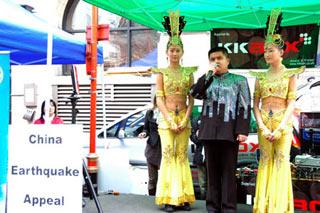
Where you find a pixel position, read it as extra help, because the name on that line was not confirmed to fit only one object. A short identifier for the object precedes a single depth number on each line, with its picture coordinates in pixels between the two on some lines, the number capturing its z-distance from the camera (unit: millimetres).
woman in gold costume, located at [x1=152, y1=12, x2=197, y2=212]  4832
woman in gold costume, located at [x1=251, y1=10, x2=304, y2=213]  4328
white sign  3701
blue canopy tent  4879
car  6098
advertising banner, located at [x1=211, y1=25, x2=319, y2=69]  5707
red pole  6172
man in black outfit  4426
